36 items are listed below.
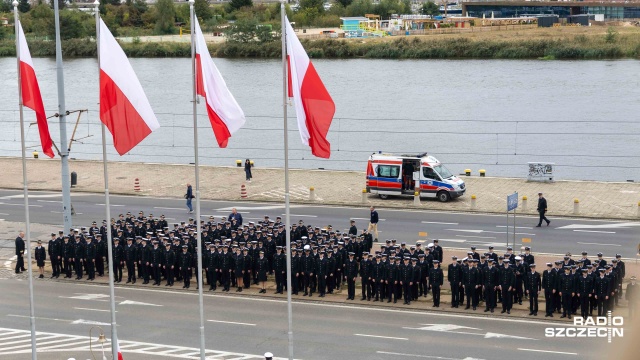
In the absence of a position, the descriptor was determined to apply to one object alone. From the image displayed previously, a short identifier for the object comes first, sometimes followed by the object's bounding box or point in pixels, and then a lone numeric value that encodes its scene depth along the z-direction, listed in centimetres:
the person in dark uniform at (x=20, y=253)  3372
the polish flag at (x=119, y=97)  2014
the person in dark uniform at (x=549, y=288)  2702
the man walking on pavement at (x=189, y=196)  4403
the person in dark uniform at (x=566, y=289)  2672
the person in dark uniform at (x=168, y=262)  3141
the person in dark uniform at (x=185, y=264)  3122
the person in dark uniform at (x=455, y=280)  2808
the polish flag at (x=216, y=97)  2066
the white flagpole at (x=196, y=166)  2030
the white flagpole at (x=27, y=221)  2161
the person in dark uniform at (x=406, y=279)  2884
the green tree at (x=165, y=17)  14050
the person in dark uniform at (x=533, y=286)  2719
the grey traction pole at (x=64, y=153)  3434
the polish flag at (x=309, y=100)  1972
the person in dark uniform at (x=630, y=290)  2461
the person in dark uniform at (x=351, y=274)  2925
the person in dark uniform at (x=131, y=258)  3192
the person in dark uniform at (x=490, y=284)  2764
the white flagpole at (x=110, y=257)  1995
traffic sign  3184
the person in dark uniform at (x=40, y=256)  3312
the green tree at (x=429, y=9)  17175
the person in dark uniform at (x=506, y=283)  2744
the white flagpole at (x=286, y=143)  1954
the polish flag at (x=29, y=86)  2192
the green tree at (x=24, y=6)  15150
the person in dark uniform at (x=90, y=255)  3262
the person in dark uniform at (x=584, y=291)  2655
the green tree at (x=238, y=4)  15450
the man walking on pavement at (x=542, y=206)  3909
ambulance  4469
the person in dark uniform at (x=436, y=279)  2833
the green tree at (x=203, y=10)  14475
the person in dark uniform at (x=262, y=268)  3042
